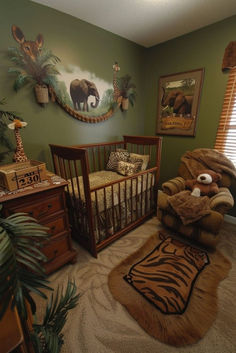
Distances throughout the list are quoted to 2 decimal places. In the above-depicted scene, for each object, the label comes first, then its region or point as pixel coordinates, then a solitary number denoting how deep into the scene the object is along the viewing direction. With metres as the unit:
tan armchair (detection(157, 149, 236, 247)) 1.64
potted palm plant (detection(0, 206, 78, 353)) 0.46
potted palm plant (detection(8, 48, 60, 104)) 1.57
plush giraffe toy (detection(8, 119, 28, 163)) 1.40
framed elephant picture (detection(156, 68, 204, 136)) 2.31
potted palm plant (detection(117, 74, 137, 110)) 2.53
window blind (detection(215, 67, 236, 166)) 2.01
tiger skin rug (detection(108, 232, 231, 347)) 1.12
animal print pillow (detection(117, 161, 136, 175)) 2.21
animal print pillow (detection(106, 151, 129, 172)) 2.41
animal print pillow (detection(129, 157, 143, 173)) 2.20
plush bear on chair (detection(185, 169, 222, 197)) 1.93
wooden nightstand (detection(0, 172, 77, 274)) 1.15
